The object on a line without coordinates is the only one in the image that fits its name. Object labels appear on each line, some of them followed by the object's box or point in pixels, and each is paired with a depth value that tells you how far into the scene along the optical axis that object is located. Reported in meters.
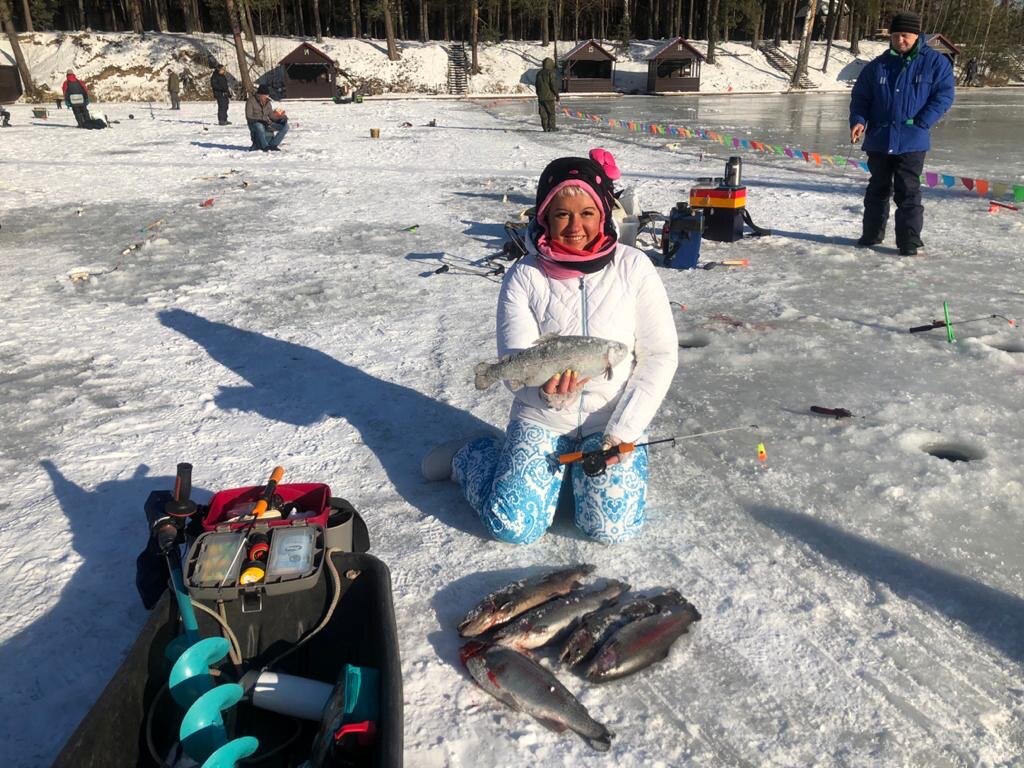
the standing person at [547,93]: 18.84
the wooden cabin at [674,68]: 45.66
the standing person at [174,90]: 31.17
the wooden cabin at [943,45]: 50.41
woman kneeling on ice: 3.00
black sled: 1.91
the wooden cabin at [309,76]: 40.09
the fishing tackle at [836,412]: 4.16
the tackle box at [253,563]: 2.28
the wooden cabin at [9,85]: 35.56
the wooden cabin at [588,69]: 45.56
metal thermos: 7.62
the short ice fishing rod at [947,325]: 5.11
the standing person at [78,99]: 21.89
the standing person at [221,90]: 22.53
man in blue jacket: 6.66
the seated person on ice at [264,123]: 16.02
